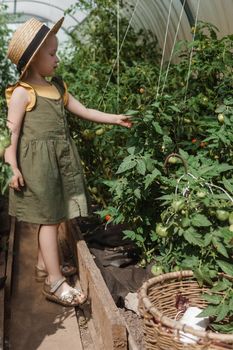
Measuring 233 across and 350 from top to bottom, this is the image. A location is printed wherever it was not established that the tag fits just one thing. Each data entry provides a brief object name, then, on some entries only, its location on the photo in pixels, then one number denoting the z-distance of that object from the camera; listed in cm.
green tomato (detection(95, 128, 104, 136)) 323
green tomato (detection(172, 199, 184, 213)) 181
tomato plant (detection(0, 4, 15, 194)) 643
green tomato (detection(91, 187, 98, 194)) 363
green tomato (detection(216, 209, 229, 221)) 183
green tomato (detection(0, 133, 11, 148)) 160
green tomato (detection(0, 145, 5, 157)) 160
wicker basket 163
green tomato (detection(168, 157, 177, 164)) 219
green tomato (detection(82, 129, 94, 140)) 334
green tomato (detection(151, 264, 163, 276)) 230
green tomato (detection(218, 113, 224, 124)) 225
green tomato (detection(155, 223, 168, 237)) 194
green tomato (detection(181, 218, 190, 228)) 185
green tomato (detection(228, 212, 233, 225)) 177
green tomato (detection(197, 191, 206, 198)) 188
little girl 260
